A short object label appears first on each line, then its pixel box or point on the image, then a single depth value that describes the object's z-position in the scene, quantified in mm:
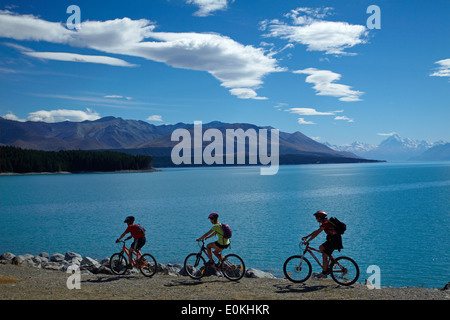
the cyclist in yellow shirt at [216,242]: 14180
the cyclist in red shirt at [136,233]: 14945
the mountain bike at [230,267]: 14742
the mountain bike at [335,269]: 13383
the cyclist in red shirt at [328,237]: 12805
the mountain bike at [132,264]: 15758
